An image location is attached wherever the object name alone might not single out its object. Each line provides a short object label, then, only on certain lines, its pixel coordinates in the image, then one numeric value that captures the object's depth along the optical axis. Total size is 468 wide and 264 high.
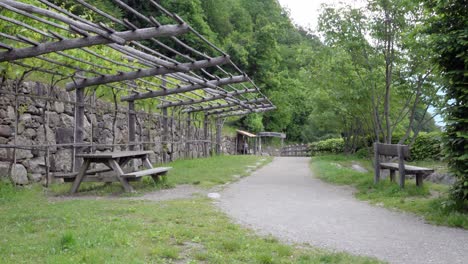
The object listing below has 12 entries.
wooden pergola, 6.36
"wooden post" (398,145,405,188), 8.52
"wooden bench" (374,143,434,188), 8.49
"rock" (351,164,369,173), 18.79
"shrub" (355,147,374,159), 25.13
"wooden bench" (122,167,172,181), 8.38
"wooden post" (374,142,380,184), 9.92
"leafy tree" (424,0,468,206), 6.24
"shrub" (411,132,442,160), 21.59
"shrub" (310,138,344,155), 31.86
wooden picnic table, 8.41
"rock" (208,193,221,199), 8.25
